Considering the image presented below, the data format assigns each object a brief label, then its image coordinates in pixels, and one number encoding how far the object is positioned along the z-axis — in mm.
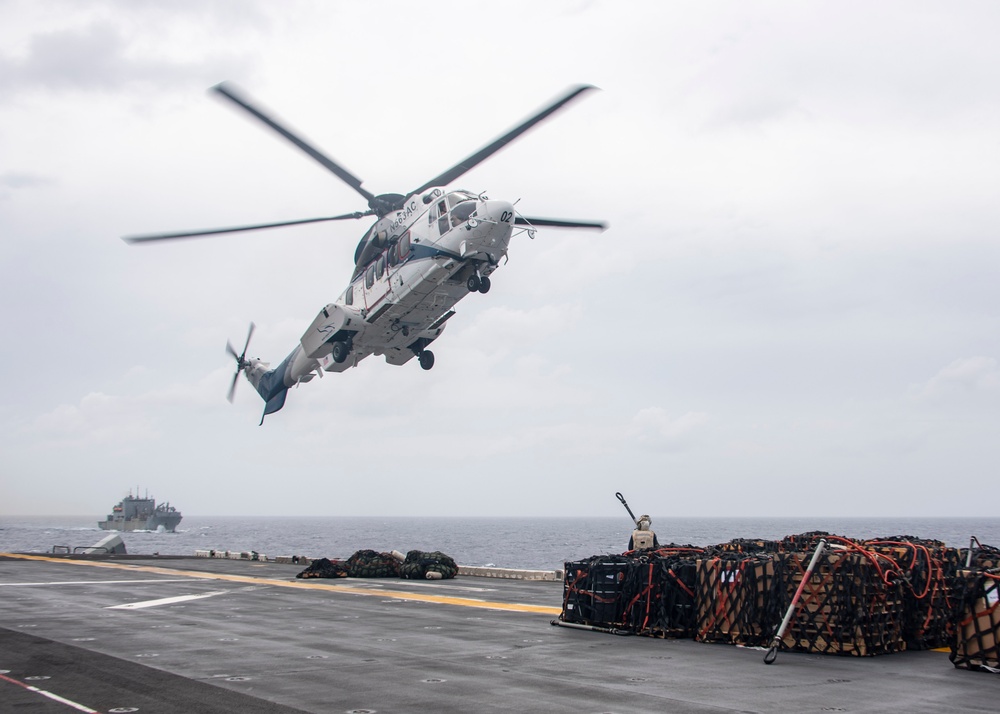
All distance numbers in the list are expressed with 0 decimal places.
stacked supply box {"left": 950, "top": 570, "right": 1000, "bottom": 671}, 11156
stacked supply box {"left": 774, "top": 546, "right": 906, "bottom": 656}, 12180
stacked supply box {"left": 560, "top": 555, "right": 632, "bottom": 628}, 15008
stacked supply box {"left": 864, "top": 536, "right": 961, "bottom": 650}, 13047
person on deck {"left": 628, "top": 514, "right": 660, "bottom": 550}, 18266
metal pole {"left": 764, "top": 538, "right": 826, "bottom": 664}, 11742
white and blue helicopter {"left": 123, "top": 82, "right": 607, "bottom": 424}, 25875
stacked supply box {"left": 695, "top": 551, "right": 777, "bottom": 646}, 13164
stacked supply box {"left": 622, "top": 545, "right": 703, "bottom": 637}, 14312
